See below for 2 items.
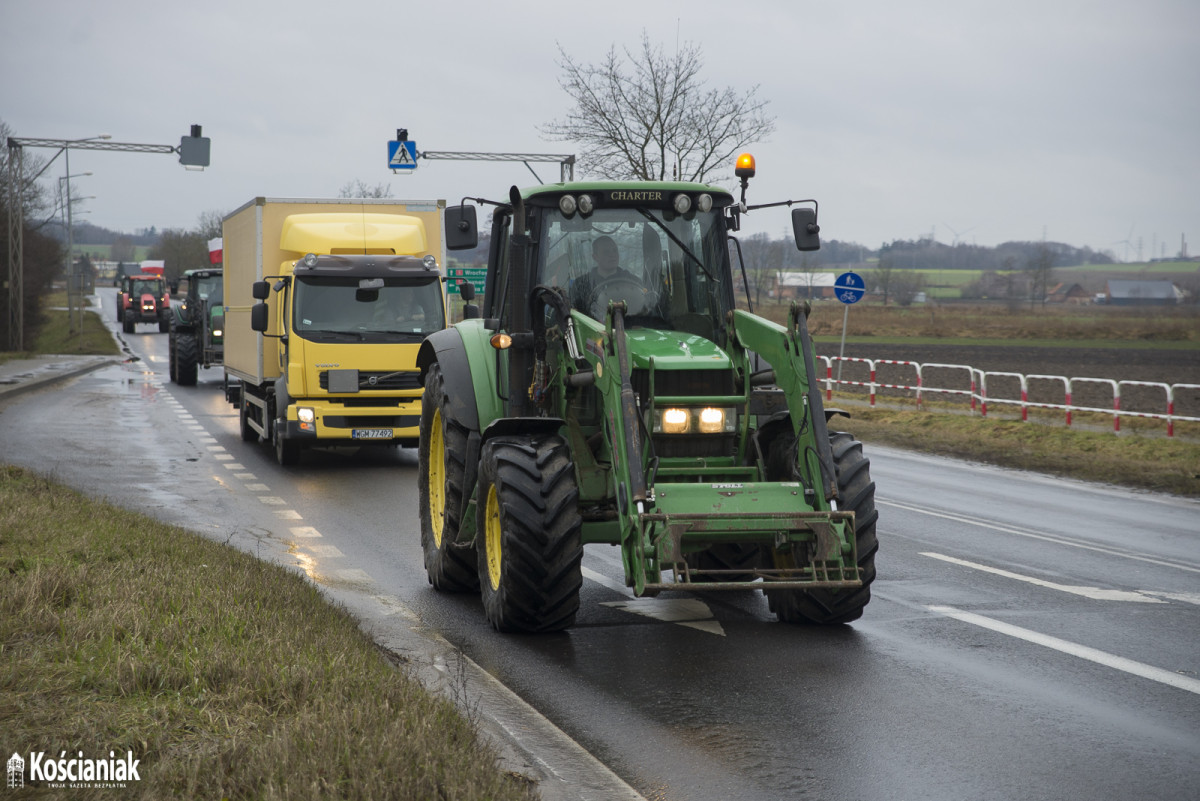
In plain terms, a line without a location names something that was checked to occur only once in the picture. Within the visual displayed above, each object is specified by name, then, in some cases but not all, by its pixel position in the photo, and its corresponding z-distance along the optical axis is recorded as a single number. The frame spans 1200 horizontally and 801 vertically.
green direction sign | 38.86
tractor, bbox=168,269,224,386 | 31.91
